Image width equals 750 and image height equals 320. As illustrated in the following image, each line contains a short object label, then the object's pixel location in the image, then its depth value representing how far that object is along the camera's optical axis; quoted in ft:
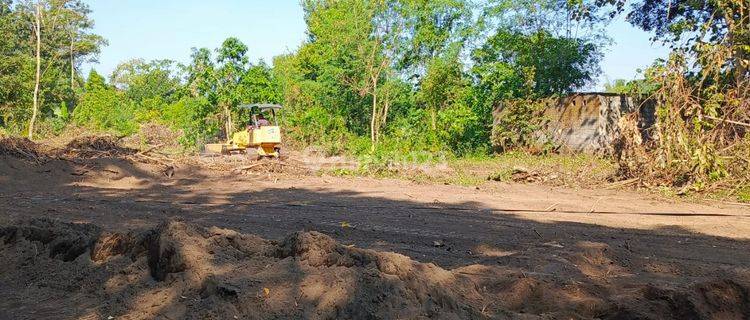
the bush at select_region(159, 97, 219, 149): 84.28
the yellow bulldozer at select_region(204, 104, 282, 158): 69.31
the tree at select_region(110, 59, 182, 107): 185.26
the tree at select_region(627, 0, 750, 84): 44.57
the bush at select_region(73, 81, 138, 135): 112.27
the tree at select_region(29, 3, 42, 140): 92.94
